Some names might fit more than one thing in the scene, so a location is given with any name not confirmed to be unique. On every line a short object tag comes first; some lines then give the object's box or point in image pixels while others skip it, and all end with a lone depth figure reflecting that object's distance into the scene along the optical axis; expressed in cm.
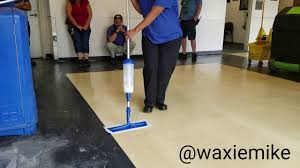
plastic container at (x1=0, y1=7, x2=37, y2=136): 194
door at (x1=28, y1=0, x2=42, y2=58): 560
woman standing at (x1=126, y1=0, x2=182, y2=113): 245
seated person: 544
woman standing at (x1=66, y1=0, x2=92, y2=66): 514
